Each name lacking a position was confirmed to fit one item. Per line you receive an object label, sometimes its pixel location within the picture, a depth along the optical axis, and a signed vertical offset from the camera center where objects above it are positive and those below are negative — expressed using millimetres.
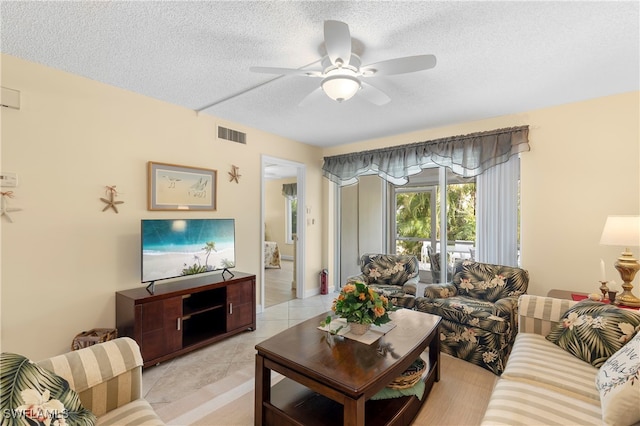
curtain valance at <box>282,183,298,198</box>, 8383 +767
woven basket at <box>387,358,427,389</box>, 1868 -1034
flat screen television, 2768 -312
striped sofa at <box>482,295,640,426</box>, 1324 -891
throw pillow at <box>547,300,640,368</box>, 1713 -699
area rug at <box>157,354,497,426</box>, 1958 -1348
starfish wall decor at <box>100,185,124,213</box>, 2729 +153
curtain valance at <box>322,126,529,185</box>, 3389 +807
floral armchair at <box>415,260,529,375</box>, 2537 -856
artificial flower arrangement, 1989 -610
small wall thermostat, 2194 +276
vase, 2037 -773
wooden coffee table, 1516 -869
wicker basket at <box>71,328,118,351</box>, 2391 -1000
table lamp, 2250 -186
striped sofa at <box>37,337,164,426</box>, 1321 -772
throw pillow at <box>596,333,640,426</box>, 1209 -751
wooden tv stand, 2562 -948
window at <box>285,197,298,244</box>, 8781 -15
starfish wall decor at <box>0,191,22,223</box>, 2189 +76
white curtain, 3434 +32
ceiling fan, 1667 +951
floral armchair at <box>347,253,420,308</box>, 3498 -723
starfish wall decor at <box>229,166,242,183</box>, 3782 +545
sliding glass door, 3881 -53
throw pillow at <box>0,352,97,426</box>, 1000 -659
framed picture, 3055 +323
